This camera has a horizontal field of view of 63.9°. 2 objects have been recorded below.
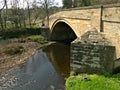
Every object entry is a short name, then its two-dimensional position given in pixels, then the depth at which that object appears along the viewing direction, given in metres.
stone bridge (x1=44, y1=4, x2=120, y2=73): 6.67
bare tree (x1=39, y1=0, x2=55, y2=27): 20.78
